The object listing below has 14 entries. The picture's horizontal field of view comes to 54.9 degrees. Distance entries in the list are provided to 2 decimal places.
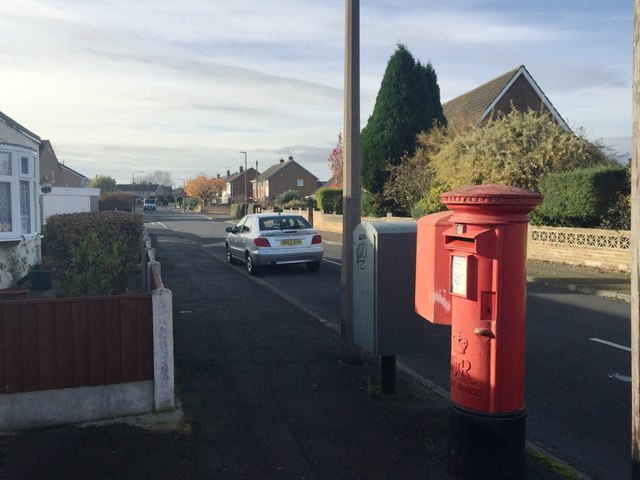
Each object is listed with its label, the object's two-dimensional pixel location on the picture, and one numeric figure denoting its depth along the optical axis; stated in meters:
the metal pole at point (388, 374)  5.64
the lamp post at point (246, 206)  61.41
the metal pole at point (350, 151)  6.53
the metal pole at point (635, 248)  3.06
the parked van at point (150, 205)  89.81
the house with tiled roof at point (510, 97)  31.25
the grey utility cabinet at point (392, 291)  5.41
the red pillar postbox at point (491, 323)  3.94
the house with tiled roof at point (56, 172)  55.31
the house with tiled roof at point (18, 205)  11.30
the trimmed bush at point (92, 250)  9.38
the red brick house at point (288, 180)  91.69
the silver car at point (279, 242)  15.05
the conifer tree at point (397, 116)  29.41
